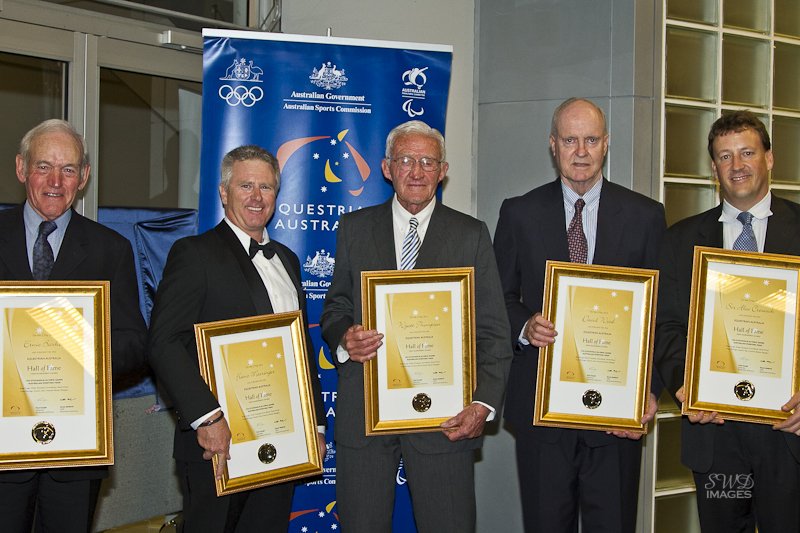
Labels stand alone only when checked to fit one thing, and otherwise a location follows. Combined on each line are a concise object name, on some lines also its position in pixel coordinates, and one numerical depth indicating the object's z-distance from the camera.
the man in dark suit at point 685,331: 2.57
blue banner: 3.79
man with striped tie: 2.67
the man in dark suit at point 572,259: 2.75
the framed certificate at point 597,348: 2.59
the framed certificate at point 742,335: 2.50
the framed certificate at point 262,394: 2.40
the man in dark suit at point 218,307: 2.38
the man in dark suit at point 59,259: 2.33
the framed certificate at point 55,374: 2.20
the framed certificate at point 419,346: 2.56
